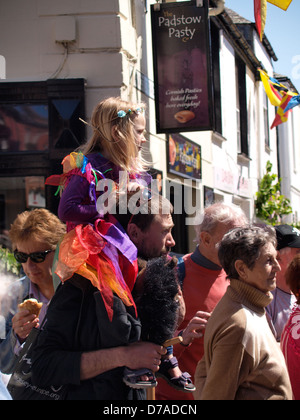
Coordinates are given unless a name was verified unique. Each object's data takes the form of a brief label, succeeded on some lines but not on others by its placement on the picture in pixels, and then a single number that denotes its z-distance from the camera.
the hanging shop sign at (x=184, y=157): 8.30
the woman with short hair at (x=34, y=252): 2.96
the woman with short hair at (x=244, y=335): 2.22
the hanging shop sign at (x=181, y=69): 7.14
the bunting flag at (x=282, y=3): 6.11
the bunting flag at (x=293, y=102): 12.59
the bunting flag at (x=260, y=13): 6.78
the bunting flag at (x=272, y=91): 12.32
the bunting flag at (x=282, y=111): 12.75
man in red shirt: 3.01
